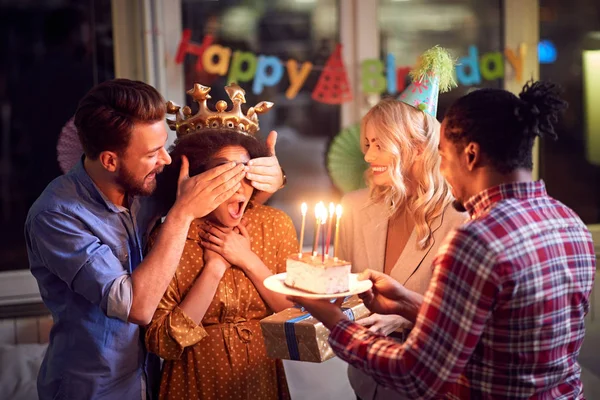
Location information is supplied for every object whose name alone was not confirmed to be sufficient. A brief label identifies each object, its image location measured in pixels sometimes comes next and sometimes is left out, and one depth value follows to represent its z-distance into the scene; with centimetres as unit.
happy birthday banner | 384
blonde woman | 230
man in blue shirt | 198
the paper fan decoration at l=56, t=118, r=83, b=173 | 241
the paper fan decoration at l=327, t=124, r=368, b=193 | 329
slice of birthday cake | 175
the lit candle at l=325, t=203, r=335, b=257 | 175
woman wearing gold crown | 210
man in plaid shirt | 151
